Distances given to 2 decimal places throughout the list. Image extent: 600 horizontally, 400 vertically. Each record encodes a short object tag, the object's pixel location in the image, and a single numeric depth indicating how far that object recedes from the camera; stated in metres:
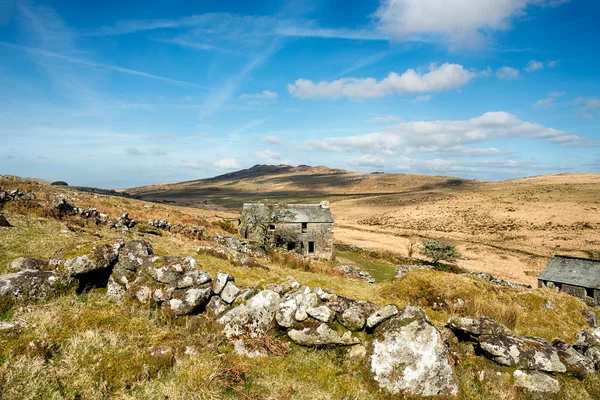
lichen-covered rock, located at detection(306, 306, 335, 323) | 8.06
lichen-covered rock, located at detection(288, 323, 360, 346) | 7.91
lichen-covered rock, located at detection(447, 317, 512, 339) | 7.58
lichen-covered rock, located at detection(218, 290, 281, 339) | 8.34
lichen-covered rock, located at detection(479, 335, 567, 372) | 6.97
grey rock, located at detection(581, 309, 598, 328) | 13.64
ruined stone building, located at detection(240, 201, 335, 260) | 43.47
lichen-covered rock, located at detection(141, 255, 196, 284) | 9.35
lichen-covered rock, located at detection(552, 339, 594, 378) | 6.97
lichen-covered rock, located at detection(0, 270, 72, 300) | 7.73
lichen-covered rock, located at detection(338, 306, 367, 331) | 7.99
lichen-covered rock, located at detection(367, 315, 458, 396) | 6.65
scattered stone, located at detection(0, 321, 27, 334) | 6.12
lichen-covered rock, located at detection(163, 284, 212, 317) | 8.66
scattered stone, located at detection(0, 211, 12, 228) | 14.31
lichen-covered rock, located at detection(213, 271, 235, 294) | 9.12
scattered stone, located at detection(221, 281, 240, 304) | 8.86
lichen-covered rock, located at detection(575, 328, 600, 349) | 7.86
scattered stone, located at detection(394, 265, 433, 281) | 33.92
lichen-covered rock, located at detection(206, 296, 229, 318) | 8.73
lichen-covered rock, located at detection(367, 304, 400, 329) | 7.79
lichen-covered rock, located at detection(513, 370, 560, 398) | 6.65
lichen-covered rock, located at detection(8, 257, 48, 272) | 8.75
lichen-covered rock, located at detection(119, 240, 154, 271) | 9.82
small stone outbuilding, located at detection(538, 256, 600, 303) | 34.19
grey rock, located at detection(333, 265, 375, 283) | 33.57
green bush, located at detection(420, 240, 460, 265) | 50.81
